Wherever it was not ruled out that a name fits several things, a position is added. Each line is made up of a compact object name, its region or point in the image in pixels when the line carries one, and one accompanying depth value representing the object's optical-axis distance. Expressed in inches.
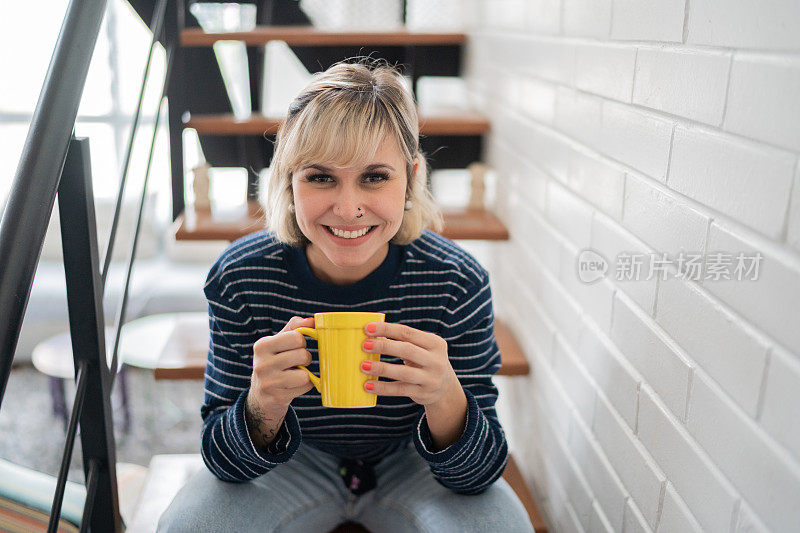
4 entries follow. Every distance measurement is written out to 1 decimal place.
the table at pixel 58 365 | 126.7
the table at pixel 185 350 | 68.7
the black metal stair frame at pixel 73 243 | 39.4
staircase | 78.7
